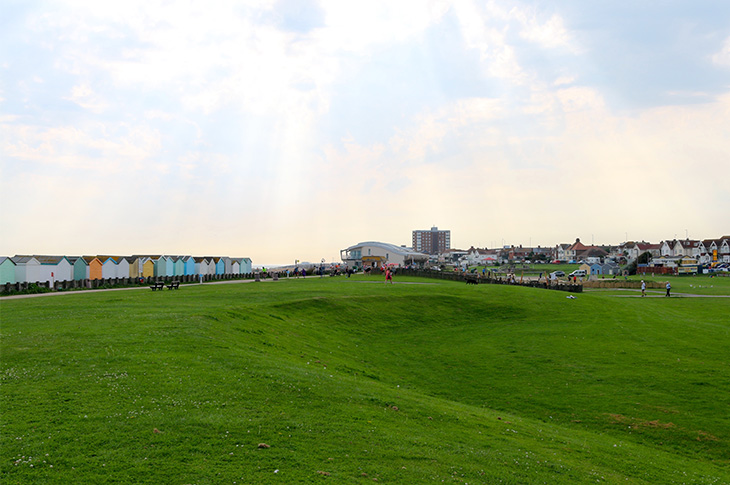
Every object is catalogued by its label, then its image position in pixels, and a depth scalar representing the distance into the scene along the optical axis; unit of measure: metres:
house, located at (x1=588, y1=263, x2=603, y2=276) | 120.49
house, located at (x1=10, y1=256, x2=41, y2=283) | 45.97
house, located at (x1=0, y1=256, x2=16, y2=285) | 44.53
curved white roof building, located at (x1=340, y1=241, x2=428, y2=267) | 140.50
